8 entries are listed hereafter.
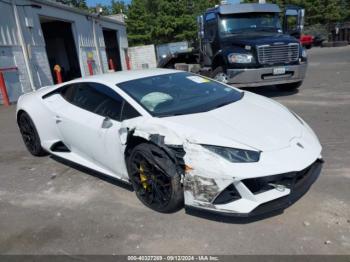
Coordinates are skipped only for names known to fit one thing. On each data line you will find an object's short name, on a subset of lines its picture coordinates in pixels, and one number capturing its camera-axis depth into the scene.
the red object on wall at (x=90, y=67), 18.05
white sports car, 2.57
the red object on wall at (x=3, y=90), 10.66
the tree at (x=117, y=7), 66.06
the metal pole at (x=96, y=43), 19.02
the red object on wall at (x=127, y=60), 25.99
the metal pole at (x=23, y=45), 11.84
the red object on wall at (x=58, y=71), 13.83
